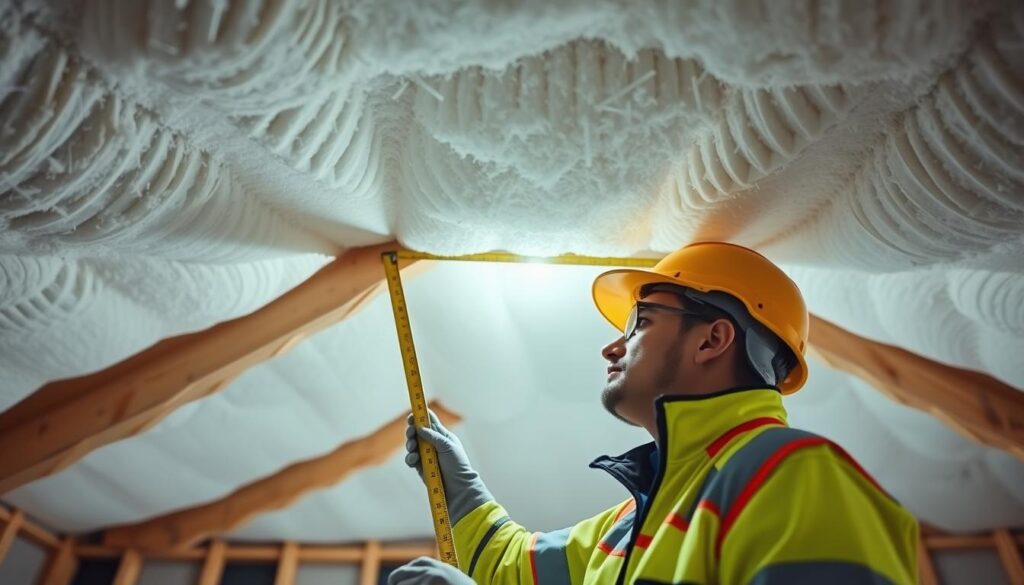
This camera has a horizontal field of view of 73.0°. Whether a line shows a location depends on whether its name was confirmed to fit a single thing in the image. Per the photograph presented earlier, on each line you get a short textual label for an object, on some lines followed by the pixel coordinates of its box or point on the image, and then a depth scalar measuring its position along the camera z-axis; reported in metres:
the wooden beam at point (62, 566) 3.00
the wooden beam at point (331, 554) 3.32
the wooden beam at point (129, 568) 3.07
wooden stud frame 2.93
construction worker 0.83
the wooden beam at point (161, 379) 1.91
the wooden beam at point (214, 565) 3.16
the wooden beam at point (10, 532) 2.65
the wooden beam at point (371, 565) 3.25
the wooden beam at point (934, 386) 2.04
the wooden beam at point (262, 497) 2.98
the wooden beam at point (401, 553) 3.34
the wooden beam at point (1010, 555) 2.86
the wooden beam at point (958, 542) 3.01
